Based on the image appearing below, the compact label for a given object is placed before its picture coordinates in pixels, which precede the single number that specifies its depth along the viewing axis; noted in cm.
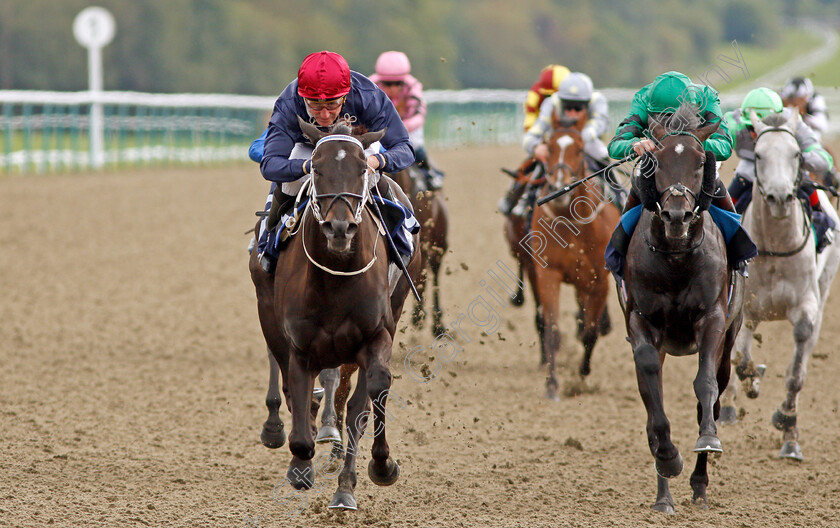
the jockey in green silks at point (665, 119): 1035
